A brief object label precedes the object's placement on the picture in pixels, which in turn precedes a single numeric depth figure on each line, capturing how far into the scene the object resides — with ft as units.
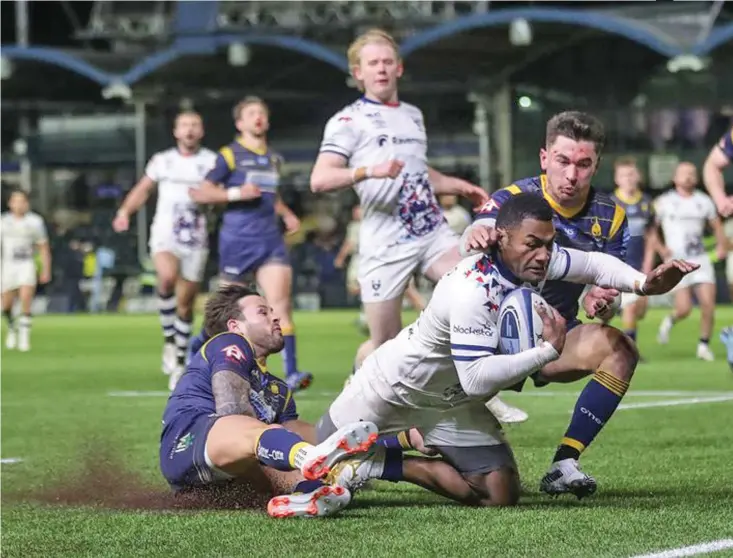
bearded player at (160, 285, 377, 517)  21.53
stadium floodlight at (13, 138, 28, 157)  134.00
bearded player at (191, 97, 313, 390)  44.65
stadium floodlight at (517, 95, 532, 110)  87.15
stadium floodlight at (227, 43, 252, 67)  109.81
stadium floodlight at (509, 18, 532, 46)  97.95
